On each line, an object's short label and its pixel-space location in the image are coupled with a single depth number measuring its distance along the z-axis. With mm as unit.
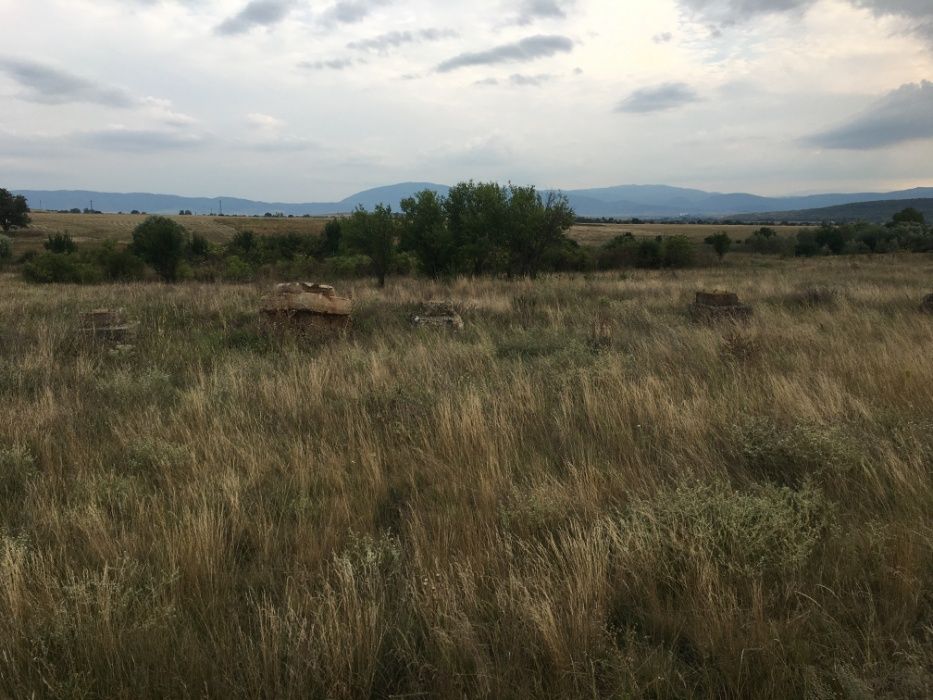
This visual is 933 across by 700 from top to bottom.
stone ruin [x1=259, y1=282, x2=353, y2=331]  9680
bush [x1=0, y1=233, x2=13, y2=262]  48525
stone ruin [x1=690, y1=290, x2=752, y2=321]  10484
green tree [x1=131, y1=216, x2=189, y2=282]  32188
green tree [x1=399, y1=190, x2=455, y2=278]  27078
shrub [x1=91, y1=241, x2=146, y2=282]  33719
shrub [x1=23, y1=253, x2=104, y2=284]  30828
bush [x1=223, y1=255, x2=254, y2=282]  31325
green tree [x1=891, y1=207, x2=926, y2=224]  66512
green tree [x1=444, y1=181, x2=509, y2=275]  25797
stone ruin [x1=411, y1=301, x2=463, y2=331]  10367
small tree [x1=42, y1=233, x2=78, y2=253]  47656
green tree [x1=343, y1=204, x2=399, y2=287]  26062
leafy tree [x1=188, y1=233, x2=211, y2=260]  47969
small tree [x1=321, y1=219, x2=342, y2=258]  53084
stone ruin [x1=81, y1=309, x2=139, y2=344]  8680
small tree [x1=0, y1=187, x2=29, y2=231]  72062
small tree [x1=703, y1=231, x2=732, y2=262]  49403
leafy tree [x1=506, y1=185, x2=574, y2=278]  25344
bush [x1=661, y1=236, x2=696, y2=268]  43094
